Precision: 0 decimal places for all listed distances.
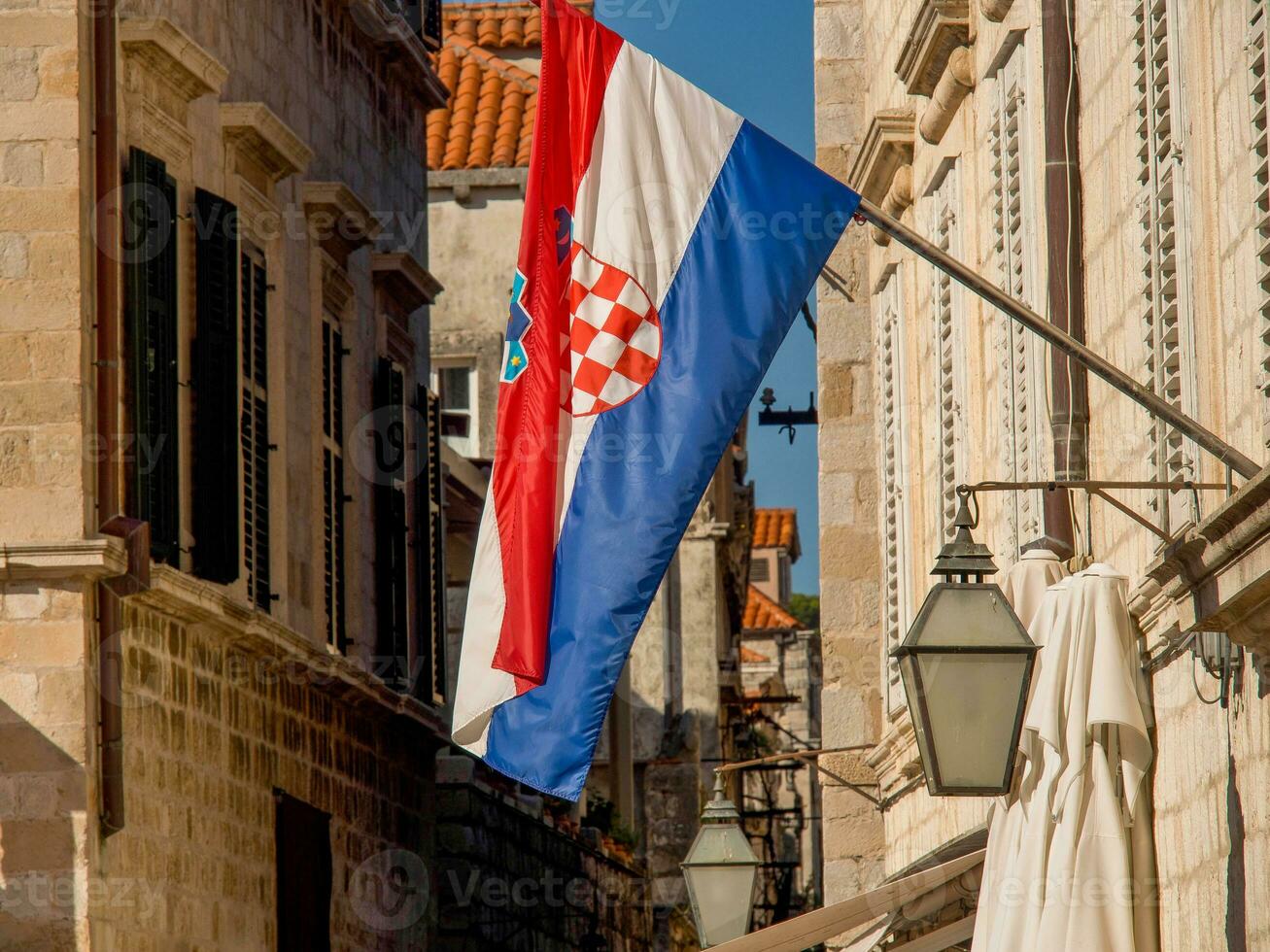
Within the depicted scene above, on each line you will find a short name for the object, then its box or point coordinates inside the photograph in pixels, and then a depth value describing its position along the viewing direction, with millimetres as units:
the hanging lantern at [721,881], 27641
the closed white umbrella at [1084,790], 14508
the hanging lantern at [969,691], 13578
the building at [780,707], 86250
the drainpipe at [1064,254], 17578
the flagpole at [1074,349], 12273
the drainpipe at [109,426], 26203
